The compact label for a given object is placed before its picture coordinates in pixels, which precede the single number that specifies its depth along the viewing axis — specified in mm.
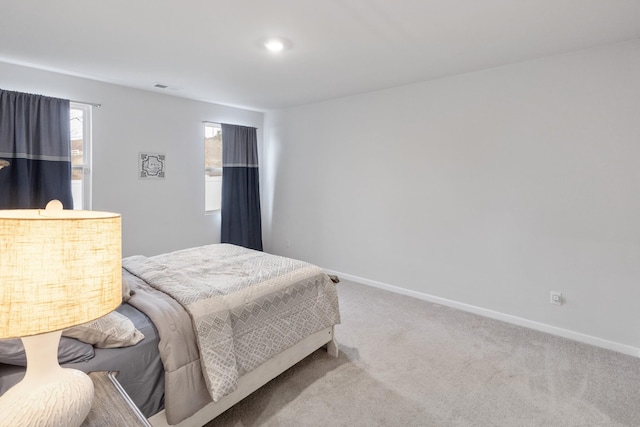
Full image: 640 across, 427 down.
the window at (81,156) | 3604
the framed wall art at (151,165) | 4012
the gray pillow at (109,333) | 1440
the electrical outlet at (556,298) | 2893
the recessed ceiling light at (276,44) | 2514
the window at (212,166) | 4746
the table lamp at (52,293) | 742
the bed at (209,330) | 1544
